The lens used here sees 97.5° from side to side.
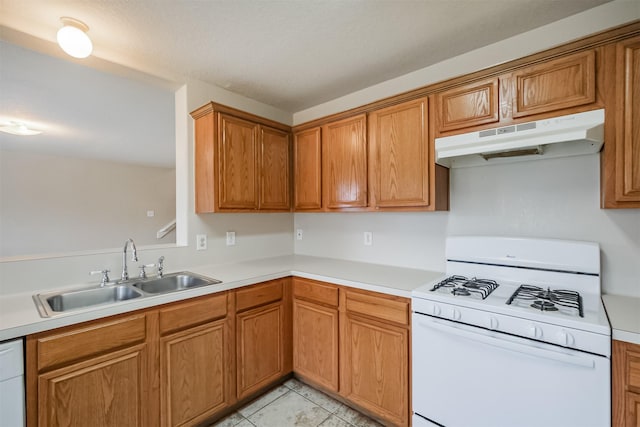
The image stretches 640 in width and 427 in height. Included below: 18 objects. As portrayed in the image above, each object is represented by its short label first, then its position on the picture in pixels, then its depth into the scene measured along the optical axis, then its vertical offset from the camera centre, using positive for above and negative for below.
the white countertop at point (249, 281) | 1.21 -0.47
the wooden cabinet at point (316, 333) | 2.00 -0.92
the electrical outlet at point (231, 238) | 2.50 -0.25
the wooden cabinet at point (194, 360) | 1.58 -0.91
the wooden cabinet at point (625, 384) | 1.06 -0.68
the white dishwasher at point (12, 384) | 1.09 -0.68
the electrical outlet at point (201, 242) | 2.28 -0.26
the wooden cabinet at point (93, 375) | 1.18 -0.76
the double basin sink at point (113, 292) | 1.54 -0.50
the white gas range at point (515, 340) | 1.13 -0.60
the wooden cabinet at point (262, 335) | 1.93 -0.92
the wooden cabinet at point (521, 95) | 1.37 +0.62
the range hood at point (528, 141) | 1.30 +0.35
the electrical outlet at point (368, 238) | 2.46 -0.25
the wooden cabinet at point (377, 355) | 1.67 -0.92
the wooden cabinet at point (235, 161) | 2.10 +0.40
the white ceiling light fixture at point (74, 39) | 1.47 +0.92
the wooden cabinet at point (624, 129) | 1.25 +0.36
